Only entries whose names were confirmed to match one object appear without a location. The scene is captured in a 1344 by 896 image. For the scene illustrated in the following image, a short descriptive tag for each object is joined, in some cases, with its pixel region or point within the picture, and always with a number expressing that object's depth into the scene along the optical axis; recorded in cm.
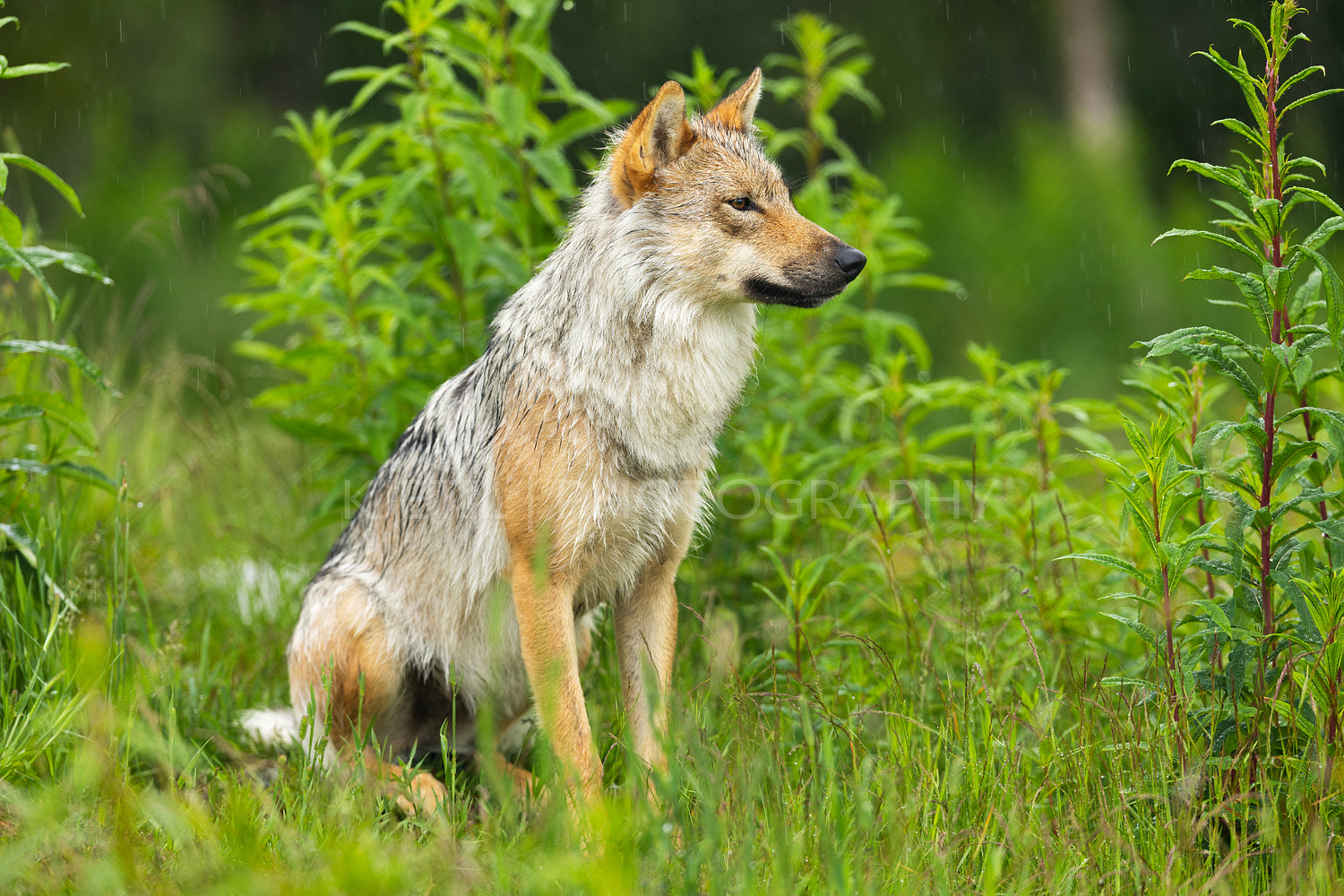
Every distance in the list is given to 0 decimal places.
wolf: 660
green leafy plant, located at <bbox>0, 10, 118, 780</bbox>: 652
